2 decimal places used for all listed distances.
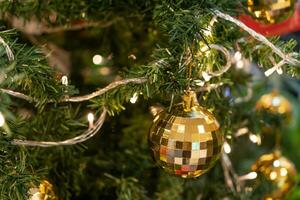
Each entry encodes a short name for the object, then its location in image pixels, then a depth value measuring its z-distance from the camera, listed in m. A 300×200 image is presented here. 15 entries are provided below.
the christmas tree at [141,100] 0.55
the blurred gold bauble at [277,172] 0.76
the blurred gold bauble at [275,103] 0.87
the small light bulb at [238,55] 0.62
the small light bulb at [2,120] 0.49
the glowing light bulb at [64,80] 0.57
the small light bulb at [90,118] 0.61
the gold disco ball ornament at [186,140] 0.56
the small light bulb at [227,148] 0.64
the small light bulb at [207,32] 0.56
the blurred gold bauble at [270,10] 0.66
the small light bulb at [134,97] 0.57
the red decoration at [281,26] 0.79
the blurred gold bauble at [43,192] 0.59
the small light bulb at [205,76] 0.59
